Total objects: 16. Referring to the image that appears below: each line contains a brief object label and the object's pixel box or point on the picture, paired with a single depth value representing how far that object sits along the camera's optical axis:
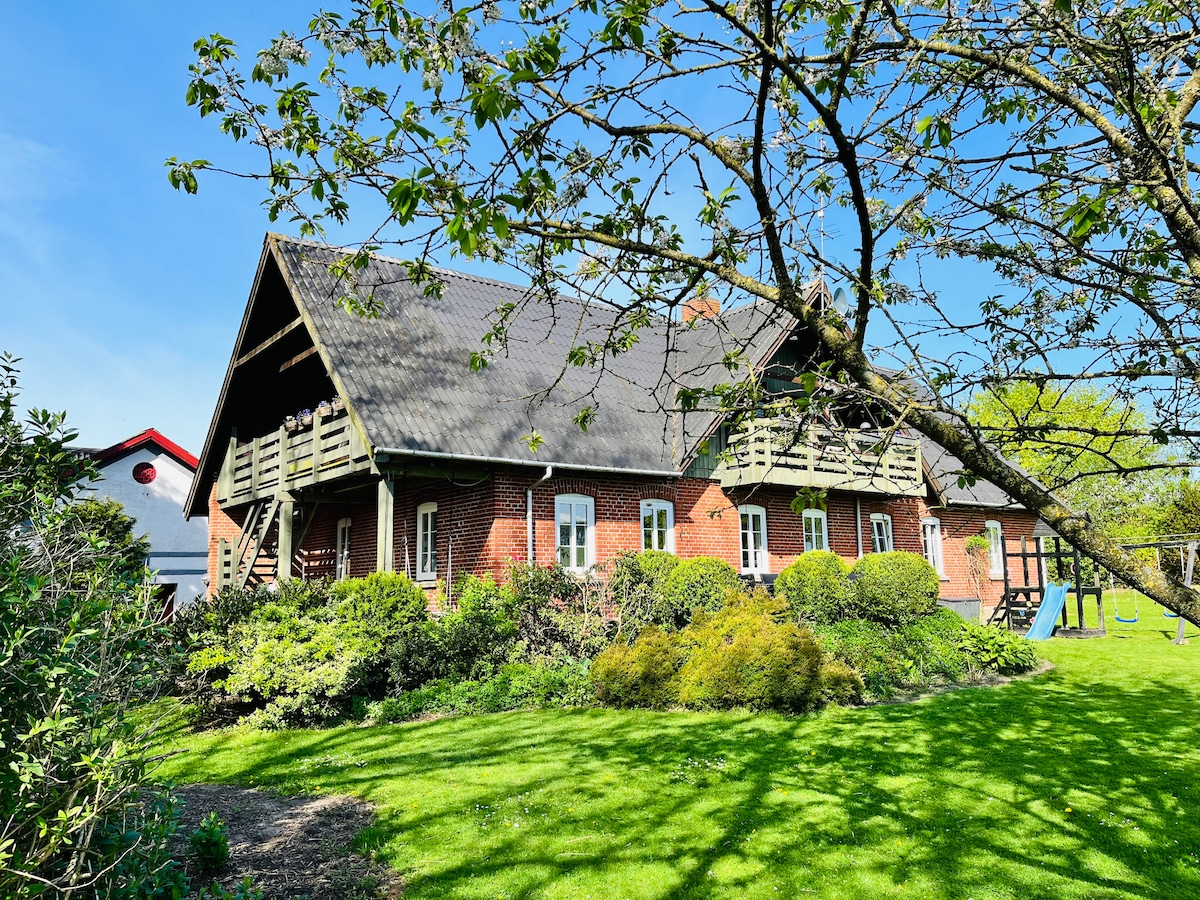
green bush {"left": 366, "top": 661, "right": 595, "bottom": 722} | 9.77
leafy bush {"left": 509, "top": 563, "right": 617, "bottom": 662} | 11.75
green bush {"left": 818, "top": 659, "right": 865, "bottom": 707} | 9.46
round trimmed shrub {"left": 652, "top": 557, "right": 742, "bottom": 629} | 12.74
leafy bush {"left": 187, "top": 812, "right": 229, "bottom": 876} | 4.42
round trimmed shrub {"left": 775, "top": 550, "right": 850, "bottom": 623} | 13.43
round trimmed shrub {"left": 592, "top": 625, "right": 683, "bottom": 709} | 9.70
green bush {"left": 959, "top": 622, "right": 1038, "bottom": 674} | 12.03
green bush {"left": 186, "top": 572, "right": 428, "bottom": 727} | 9.28
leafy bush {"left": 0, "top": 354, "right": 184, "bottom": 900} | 2.72
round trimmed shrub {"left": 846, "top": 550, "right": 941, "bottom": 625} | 13.08
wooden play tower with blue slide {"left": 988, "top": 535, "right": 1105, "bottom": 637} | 18.06
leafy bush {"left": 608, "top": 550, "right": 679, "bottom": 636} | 12.47
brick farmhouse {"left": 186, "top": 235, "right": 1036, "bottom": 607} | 13.45
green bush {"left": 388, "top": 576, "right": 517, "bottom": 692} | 10.46
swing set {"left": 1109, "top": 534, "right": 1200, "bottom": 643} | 15.93
